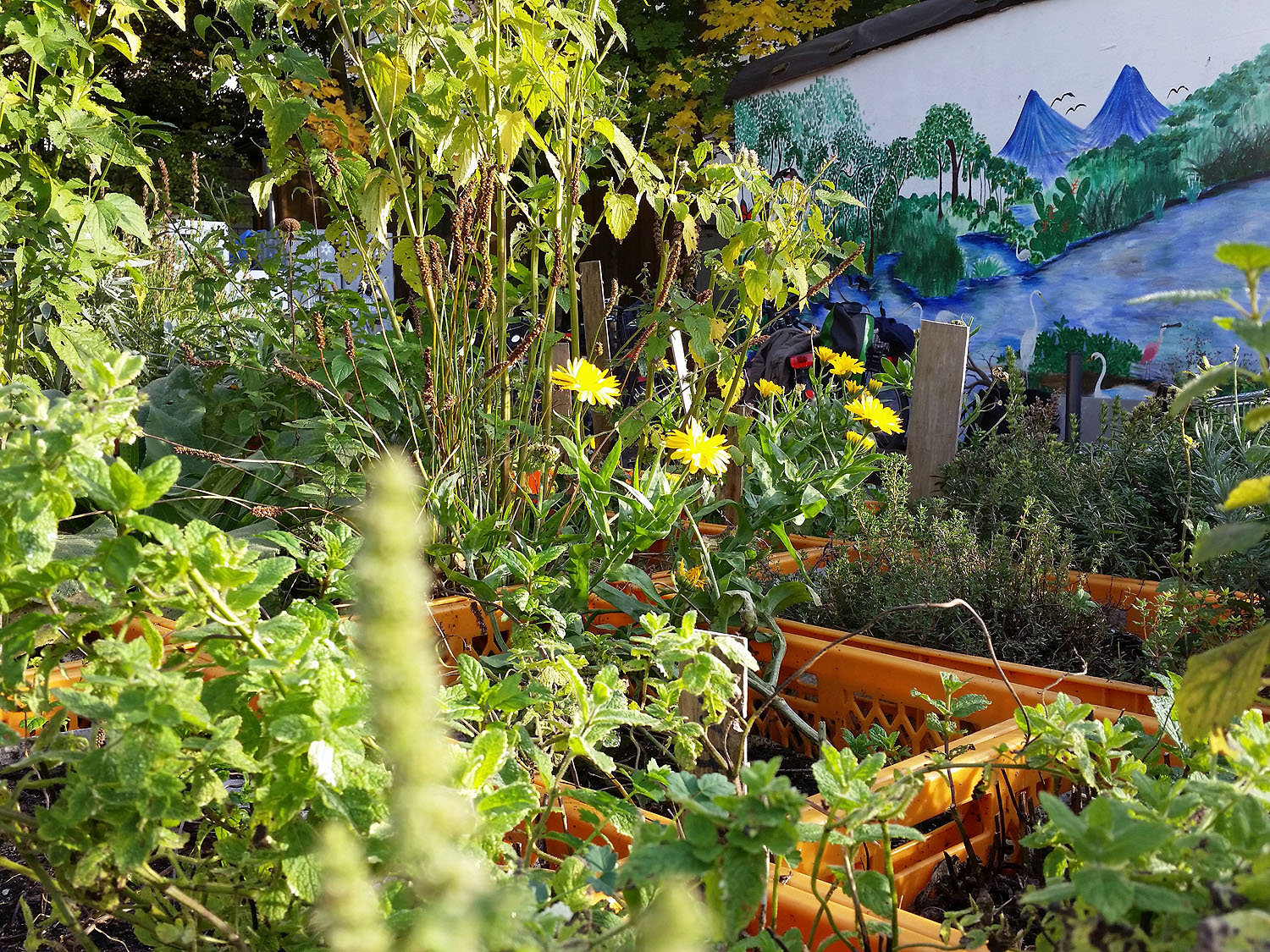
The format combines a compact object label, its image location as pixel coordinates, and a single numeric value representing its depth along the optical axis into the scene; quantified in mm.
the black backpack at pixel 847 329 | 7406
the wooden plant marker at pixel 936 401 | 3369
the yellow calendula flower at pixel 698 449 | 1868
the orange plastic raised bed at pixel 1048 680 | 1562
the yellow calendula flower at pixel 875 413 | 2418
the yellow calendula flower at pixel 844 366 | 2982
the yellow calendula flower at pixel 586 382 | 1931
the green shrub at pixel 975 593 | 2135
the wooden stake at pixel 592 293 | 3225
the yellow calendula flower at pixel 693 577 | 1825
